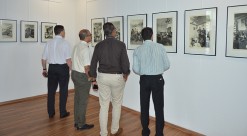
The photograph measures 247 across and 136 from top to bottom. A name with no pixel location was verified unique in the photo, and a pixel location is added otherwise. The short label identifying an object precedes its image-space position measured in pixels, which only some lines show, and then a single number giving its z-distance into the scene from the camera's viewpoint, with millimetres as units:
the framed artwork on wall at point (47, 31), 6732
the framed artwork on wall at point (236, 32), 3379
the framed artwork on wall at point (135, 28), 5098
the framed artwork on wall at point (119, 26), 5711
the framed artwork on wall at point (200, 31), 3781
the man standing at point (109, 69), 3641
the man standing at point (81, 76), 4086
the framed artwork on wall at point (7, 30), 5918
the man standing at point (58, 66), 4820
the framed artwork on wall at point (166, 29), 4427
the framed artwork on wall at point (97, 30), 6434
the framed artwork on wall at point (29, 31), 6315
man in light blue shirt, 3549
